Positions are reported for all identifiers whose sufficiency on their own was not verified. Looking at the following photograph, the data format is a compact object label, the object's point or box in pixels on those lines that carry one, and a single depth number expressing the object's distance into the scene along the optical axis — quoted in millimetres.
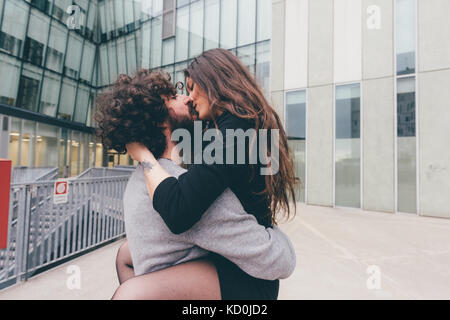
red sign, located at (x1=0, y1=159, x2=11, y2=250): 1294
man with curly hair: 993
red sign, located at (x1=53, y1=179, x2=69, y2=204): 3409
